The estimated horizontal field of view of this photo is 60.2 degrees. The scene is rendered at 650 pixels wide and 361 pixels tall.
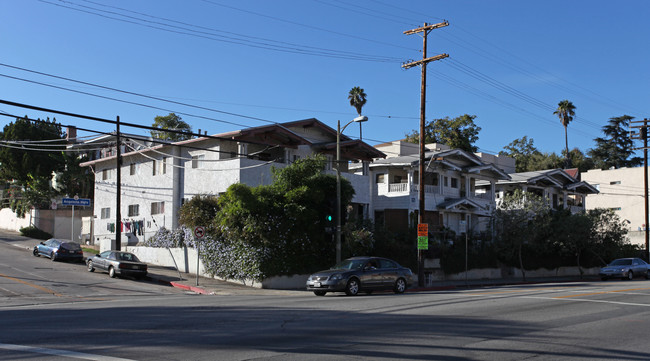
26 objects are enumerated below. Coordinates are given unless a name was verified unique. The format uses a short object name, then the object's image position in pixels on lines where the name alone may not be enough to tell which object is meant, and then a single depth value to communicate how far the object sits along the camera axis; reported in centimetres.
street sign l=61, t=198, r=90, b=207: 3506
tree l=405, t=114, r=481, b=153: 6831
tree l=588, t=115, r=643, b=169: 8406
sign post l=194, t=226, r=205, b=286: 2538
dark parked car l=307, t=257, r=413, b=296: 2056
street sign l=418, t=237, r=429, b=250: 2759
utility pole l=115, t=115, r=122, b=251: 3097
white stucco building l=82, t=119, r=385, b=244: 3209
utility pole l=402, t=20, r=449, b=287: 2773
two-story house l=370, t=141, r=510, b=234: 3959
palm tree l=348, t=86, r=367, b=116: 6869
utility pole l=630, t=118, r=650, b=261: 4400
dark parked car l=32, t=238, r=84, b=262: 3300
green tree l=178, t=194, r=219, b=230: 2948
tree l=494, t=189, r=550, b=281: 3703
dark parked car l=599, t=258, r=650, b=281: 3416
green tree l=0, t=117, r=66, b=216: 5409
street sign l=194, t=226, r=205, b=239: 2538
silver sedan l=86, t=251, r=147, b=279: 2755
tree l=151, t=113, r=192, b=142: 6838
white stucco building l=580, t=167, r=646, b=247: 6400
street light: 2539
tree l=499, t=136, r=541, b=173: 8306
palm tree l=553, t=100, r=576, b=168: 7662
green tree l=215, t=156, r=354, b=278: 2612
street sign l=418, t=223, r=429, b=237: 2747
